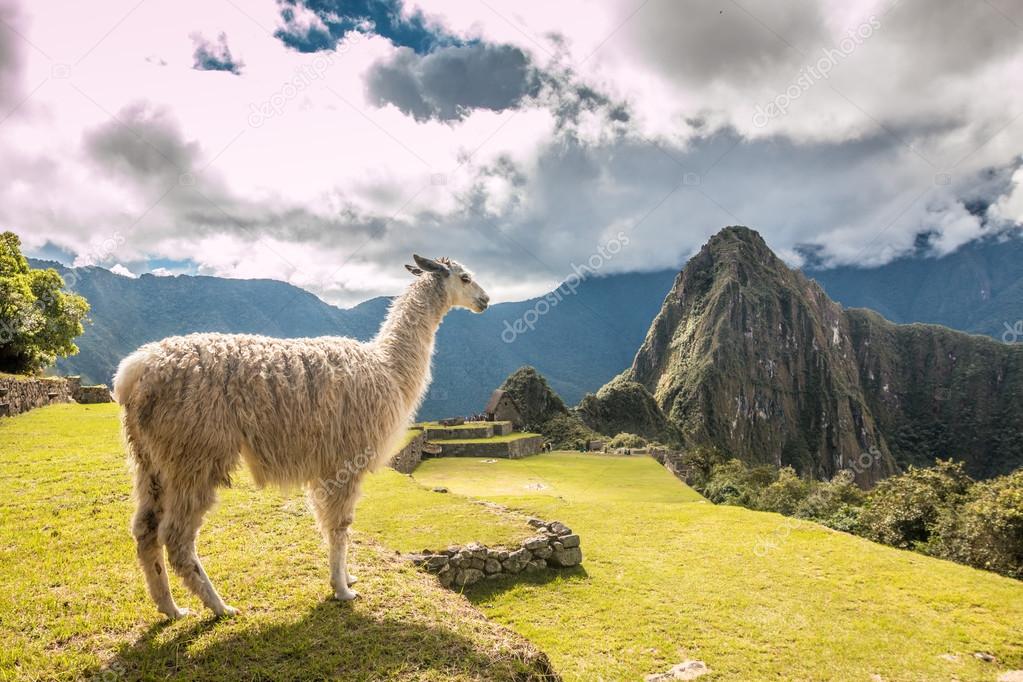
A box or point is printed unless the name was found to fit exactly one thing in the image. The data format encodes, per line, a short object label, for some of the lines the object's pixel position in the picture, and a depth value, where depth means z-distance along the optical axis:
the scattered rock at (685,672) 5.15
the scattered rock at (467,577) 6.71
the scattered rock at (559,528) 8.11
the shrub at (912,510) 16.12
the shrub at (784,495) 26.91
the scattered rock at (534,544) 7.61
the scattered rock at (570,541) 7.86
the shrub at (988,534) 12.20
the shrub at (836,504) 19.59
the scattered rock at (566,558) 7.72
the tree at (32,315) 20.42
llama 3.97
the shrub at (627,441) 49.53
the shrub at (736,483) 30.14
